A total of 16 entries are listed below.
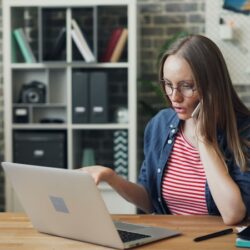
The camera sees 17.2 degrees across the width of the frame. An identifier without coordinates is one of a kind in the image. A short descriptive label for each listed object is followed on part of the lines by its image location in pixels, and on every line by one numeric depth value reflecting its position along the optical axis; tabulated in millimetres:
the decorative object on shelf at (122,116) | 5574
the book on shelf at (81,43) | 5438
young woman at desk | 2822
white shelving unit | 5462
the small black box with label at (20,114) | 5602
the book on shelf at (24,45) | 5585
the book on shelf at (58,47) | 5526
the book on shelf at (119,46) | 5478
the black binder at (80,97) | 5478
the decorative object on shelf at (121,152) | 5579
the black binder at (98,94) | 5446
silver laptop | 2292
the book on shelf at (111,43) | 5499
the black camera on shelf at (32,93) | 5644
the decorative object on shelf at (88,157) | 5740
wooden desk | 2362
